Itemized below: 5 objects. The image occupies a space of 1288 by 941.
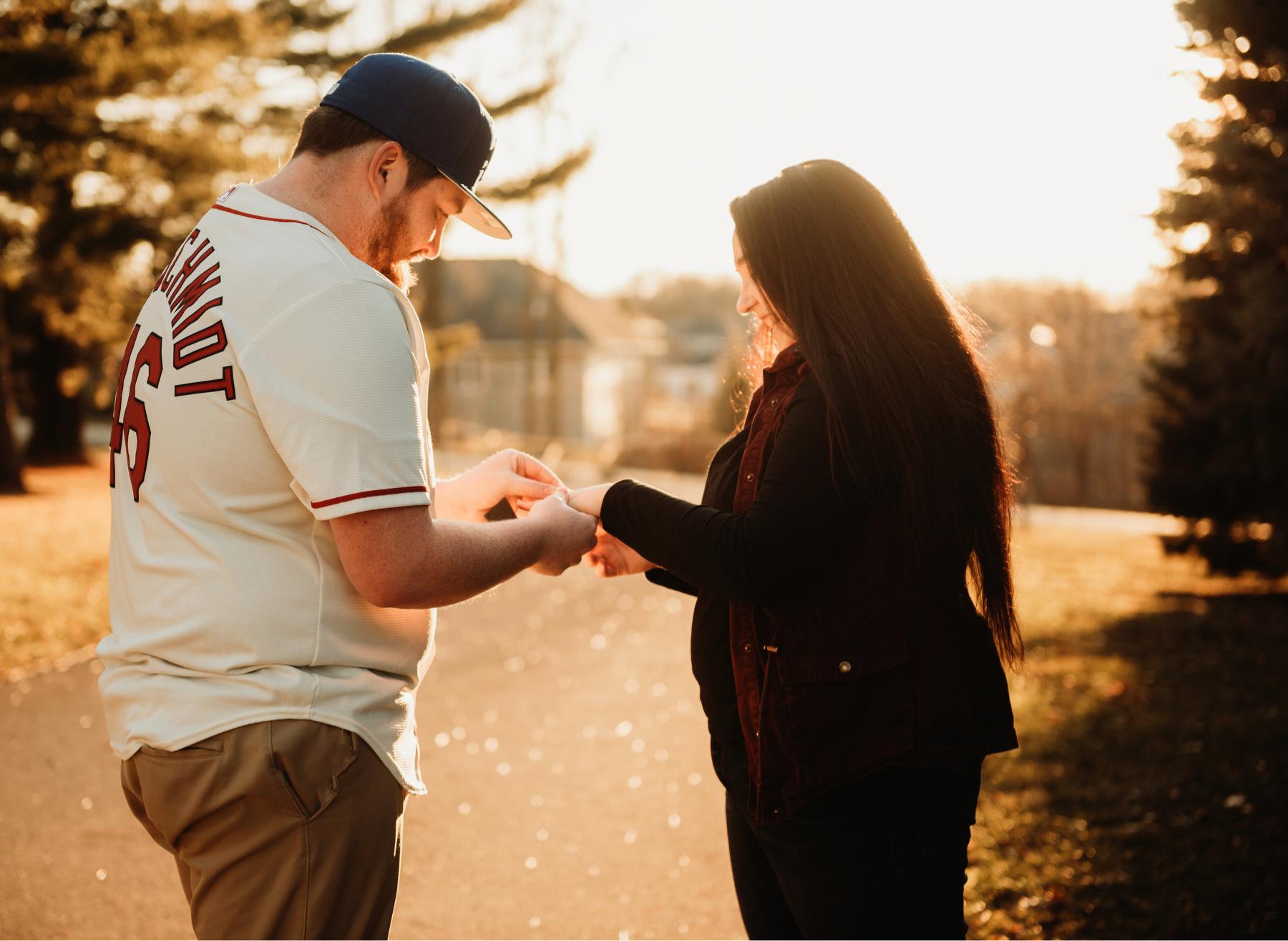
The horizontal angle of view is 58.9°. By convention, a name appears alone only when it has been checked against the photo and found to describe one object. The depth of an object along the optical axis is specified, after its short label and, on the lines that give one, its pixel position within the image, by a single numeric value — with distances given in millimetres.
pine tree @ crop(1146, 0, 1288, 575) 8352
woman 2332
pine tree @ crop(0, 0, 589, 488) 12133
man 1952
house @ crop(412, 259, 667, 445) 47031
